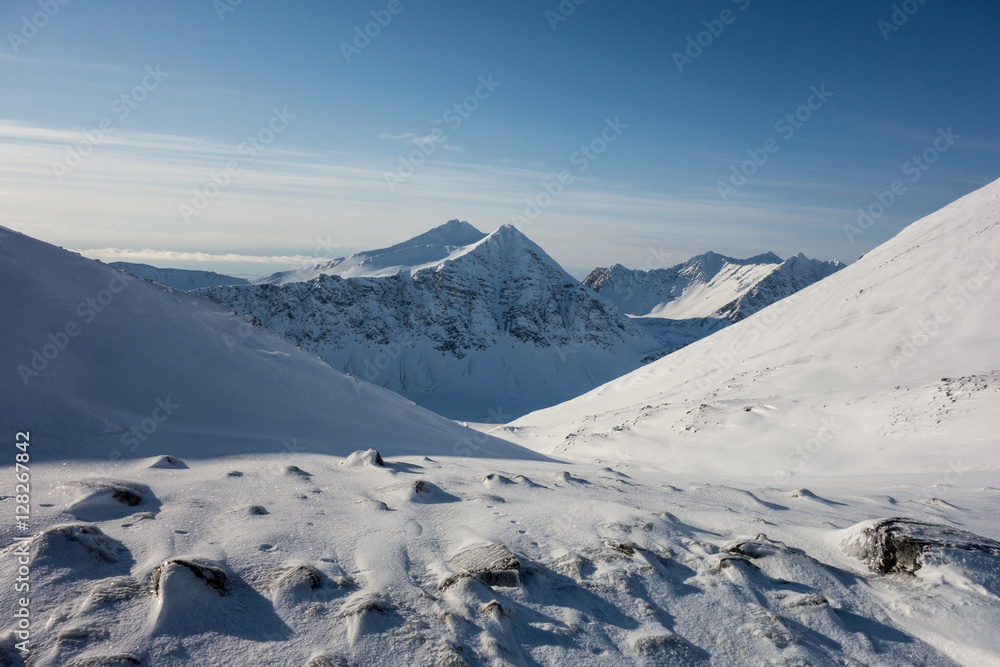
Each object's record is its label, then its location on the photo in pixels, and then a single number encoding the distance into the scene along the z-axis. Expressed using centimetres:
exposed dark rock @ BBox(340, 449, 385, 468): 733
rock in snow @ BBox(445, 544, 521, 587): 411
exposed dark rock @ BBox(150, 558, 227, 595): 354
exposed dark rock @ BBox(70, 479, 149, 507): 496
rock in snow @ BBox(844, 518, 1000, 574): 462
